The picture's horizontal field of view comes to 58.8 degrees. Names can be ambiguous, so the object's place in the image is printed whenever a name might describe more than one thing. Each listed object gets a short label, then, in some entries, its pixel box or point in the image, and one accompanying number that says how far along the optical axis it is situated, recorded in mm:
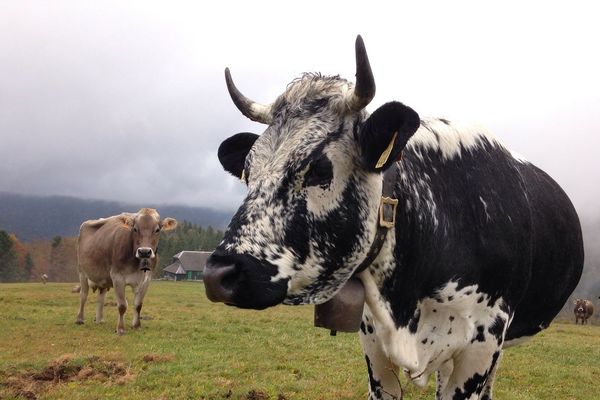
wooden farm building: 98500
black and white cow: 2693
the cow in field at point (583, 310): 41188
